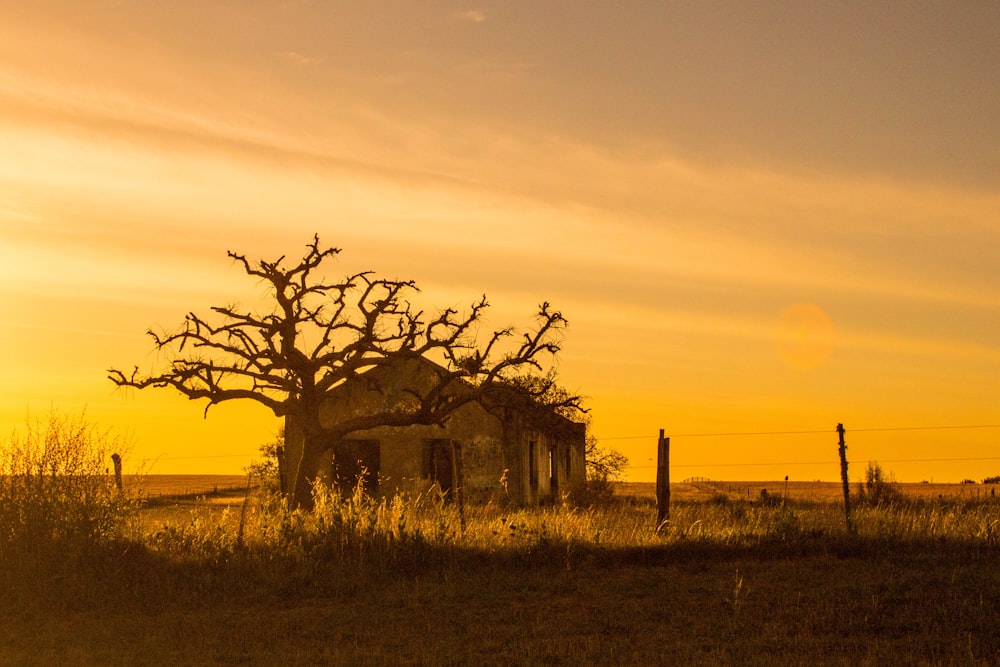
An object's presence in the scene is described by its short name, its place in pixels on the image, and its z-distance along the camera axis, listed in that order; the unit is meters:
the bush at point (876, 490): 35.00
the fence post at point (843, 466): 20.69
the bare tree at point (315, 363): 30.66
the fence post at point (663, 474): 20.34
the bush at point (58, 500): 16.14
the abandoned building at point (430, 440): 33.66
